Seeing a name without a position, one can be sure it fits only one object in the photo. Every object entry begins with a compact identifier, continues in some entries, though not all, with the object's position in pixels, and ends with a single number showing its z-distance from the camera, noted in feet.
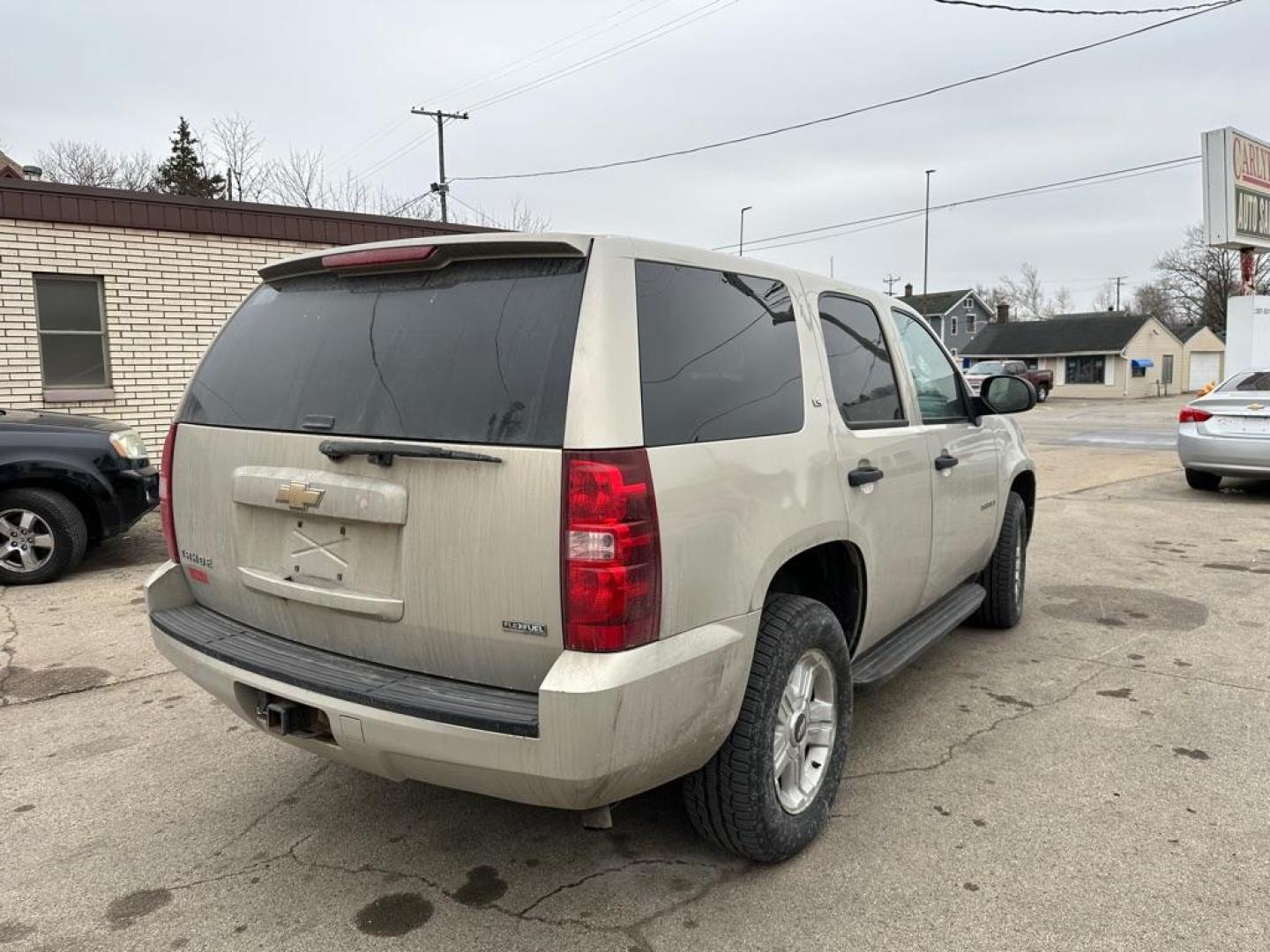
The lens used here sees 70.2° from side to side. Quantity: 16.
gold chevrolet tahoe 7.19
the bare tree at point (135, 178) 140.97
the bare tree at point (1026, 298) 303.07
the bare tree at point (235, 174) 114.21
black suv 20.63
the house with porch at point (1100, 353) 149.59
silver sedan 31.81
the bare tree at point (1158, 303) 271.69
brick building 29.63
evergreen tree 129.49
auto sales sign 51.88
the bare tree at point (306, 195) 106.22
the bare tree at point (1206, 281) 210.79
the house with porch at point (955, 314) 208.95
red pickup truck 131.54
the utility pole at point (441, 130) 110.93
